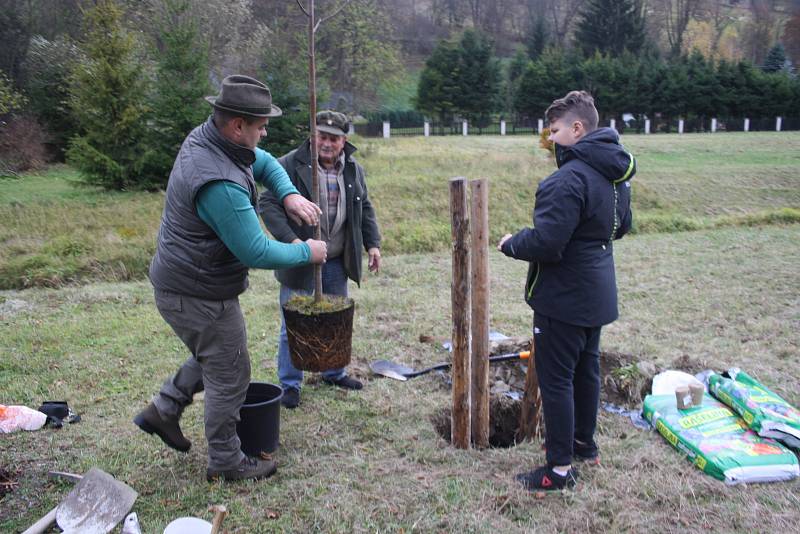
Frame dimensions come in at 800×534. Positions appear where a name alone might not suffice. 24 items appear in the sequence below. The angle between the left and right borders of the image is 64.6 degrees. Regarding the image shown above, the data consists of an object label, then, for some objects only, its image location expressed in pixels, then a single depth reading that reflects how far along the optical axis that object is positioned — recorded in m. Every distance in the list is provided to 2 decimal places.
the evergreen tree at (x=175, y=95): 14.71
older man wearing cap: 4.51
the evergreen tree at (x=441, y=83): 43.16
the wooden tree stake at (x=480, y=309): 3.72
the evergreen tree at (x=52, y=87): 23.27
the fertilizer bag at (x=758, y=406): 3.79
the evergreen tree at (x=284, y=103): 16.39
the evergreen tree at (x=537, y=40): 58.62
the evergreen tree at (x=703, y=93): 44.56
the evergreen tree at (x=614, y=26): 57.72
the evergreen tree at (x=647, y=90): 44.47
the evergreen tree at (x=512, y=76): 46.44
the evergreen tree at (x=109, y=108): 14.80
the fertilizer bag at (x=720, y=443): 3.52
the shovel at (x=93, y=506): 3.01
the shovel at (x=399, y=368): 5.26
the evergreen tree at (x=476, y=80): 43.19
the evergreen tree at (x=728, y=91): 44.66
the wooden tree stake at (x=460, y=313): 3.70
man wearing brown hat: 3.02
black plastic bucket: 3.67
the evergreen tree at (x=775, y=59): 57.46
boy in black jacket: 3.16
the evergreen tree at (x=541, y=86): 44.84
